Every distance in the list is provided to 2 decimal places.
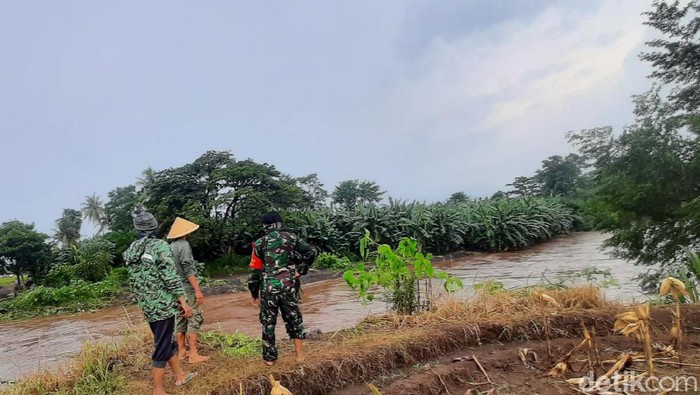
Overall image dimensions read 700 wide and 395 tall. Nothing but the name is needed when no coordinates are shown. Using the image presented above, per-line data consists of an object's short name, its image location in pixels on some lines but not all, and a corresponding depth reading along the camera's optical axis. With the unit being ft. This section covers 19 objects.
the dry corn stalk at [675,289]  10.71
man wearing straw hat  15.66
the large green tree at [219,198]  65.51
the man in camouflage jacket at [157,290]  12.71
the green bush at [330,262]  62.59
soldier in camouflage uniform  14.19
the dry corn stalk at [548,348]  12.78
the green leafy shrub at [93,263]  62.34
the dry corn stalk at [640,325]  10.15
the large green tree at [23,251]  68.89
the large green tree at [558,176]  126.93
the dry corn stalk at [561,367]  12.26
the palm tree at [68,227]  127.54
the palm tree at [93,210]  157.07
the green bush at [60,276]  62.16
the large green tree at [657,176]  27.55
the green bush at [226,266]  66.54
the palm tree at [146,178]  116.06
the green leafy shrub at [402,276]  18.47
